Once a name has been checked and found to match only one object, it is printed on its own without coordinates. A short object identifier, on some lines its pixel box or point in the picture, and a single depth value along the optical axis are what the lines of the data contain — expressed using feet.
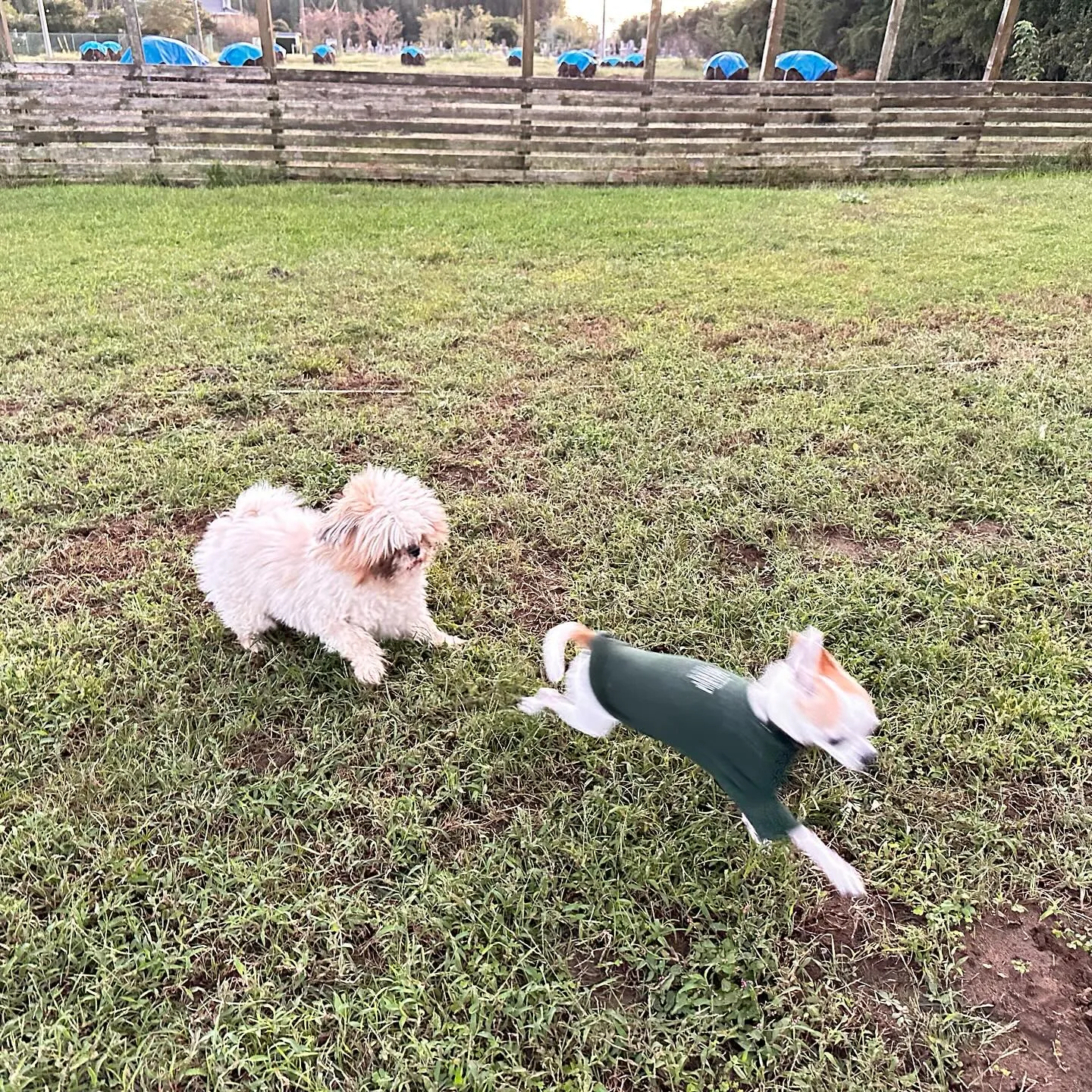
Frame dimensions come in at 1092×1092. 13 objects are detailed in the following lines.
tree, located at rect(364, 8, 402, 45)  116.88
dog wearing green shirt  4.14
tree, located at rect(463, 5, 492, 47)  115.03
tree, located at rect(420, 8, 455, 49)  117.29
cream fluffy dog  6.30
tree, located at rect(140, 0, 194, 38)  97.19
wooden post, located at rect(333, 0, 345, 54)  111.65
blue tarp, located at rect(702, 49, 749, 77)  70.60
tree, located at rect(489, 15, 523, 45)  115.44
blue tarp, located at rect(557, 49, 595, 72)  76.23
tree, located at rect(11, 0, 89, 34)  96.78
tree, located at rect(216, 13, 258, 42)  103.04
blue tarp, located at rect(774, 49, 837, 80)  65.98
